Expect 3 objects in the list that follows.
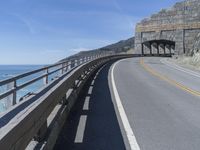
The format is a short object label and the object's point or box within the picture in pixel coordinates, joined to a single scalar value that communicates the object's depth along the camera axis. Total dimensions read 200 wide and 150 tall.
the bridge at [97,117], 2.39
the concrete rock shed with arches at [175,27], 36.85
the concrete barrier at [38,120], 1.89
